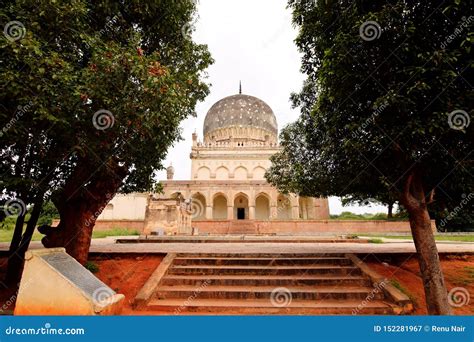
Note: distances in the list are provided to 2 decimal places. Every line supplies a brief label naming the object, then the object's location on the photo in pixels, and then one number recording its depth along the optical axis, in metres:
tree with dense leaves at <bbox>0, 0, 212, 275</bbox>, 4.16
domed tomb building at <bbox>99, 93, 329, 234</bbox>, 32.50
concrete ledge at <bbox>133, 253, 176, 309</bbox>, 4.86
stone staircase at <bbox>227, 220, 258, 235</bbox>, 23.55
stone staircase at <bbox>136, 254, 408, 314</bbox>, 4.81
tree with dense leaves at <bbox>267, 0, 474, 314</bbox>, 4.18
